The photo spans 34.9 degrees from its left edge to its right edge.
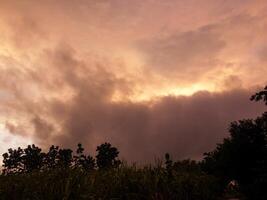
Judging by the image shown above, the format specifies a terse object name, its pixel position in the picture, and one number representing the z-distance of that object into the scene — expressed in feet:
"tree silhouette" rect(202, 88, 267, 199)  107.76
